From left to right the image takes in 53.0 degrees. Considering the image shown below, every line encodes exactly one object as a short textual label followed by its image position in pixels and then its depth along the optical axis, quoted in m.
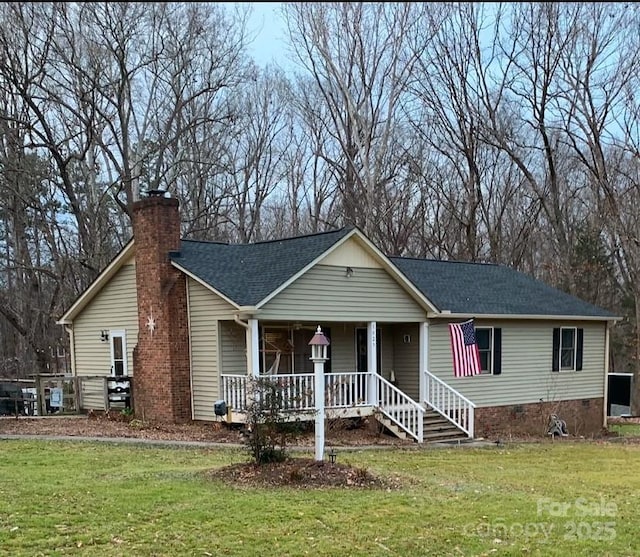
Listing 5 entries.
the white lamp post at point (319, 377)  8.80
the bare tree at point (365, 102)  28.38
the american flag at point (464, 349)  15.55
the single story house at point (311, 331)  14.26
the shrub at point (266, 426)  8.32
